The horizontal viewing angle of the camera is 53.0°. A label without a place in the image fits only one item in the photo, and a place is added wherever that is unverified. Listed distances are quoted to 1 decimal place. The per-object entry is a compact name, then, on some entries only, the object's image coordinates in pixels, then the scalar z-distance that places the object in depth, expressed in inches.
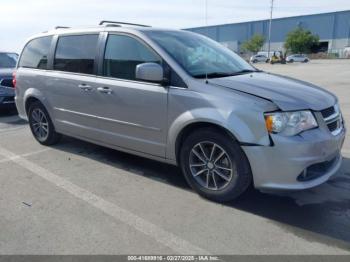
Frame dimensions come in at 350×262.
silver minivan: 130.5
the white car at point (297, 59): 2145.3
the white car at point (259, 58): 2332.7
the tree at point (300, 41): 2755.9
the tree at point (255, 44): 2992.1
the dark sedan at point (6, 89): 343.0
